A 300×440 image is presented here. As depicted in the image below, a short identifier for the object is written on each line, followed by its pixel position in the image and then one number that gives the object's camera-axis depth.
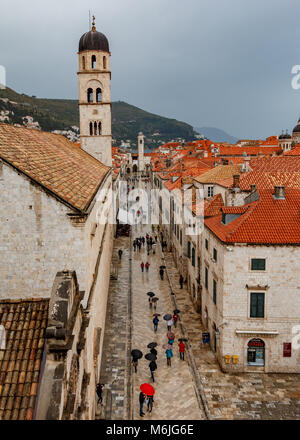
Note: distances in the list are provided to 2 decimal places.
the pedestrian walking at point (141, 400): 15.98
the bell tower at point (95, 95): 37.47
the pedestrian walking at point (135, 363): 19.47
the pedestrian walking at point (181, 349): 20.82
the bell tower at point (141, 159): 152.25
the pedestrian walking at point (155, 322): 24.25
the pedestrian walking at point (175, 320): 25.12
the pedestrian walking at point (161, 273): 34.19
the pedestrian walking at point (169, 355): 20.19
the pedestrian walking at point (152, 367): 18.66
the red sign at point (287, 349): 19.61
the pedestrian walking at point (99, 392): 16.75
